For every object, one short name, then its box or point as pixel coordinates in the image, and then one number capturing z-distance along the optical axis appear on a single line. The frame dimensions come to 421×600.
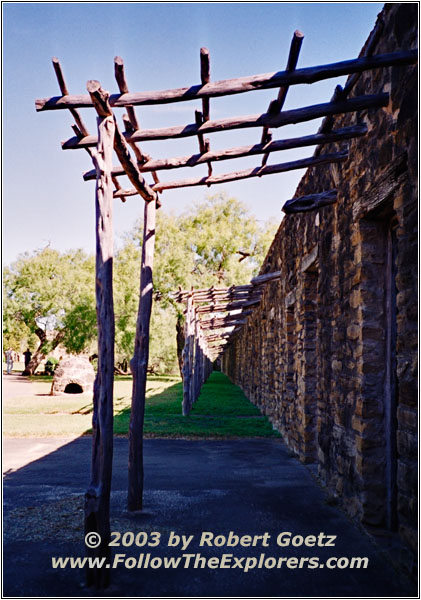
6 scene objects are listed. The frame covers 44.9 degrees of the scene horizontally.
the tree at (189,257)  25.64
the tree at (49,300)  27.45
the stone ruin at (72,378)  18.05
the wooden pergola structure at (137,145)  3.50
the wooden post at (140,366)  4.75
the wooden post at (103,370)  3.37
